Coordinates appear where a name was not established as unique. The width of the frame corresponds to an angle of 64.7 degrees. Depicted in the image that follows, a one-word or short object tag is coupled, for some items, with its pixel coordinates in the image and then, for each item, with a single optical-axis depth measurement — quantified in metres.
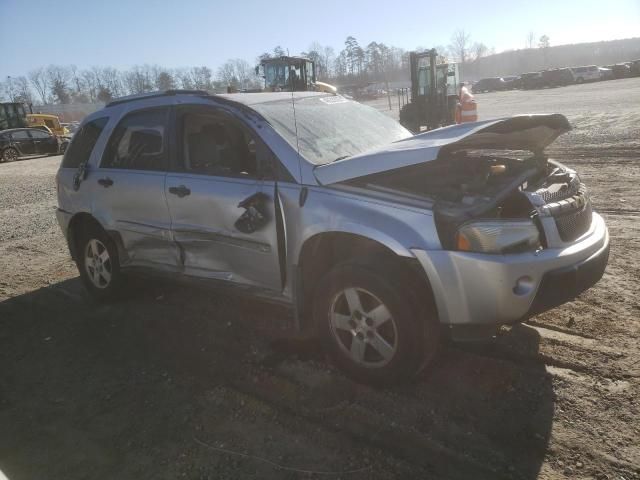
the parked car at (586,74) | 48.81
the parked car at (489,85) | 57.31
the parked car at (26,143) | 22.81
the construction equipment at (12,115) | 30.34
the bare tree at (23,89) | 112.84
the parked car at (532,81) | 49.59
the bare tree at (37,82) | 123.12
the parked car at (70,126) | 43.71
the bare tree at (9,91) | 108.55
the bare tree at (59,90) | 102.27
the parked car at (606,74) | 48.75
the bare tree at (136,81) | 104.12
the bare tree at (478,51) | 154.26
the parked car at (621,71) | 46.75
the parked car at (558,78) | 48.62
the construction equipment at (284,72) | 23.84
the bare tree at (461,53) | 146.26
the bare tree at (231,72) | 100.91
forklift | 19.22
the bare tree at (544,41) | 135.00
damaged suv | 2.84
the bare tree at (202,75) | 98.00
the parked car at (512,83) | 53.12
